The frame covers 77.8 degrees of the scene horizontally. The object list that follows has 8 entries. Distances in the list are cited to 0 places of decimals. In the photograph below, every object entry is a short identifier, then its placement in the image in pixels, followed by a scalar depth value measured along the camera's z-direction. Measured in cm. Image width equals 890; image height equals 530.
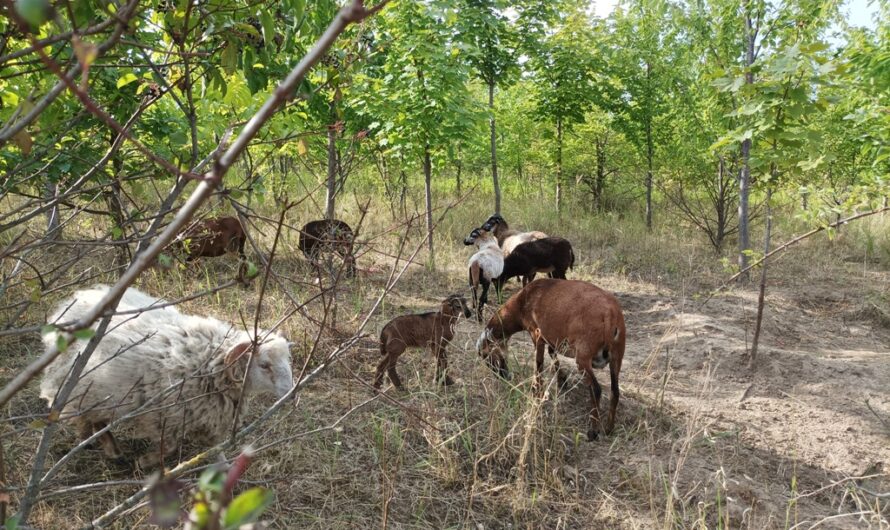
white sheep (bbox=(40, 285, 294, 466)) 332
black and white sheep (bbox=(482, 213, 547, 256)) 841
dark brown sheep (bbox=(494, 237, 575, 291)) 768
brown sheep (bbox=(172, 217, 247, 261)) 714
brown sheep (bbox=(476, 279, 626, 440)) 422
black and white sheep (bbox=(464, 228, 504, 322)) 727
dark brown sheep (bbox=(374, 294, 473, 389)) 461
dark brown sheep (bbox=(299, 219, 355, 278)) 732
